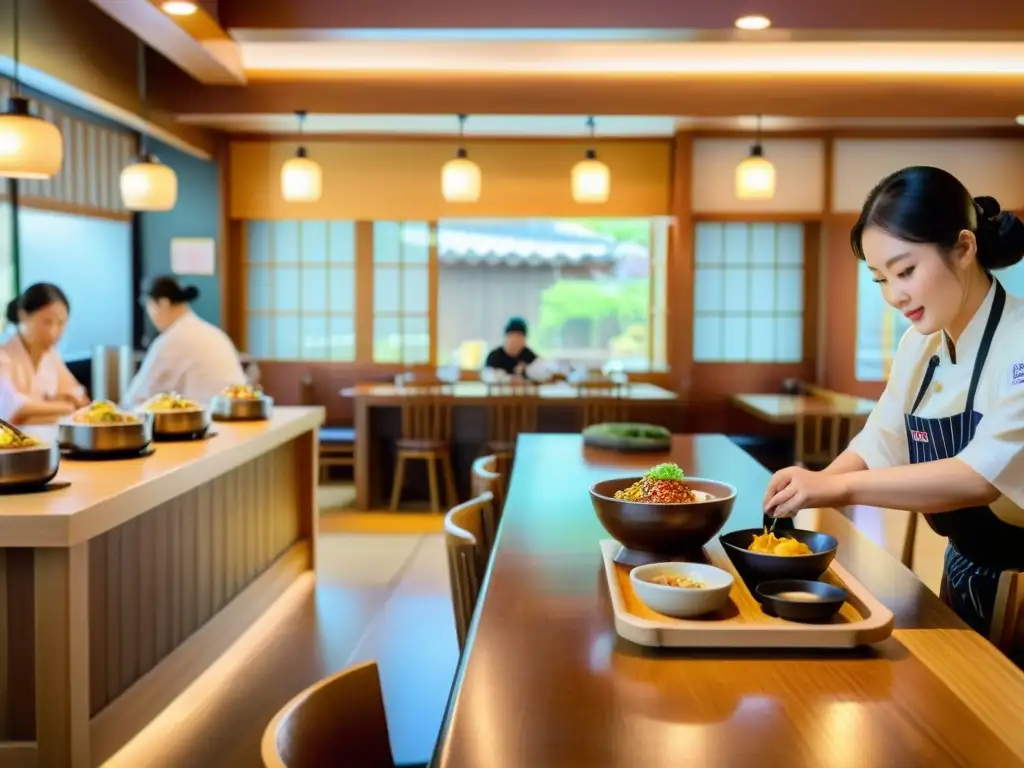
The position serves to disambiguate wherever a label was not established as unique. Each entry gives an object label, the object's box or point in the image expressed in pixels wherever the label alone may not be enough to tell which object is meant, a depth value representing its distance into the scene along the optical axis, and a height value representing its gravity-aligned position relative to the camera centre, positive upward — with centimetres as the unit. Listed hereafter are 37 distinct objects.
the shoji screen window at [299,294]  792 +27
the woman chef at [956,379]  155 -7
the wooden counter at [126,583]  235 -76
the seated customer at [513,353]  710 -16
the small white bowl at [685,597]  139 -37
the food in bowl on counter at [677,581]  148 -37
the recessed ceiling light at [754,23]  449 +140
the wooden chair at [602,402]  630 -44
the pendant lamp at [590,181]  602 +92
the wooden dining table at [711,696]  106 -44
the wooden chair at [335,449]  706 -85
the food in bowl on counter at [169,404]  360 -28
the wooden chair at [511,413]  636 -53
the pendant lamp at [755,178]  585 +92
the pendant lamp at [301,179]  589 +88
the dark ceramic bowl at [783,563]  154 -36
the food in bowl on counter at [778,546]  159 -34
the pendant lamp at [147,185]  450 +64
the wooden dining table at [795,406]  598 -46
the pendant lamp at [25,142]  330 +61
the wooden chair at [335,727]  104 -46
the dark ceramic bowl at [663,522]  165 -32
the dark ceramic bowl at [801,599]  138 -38
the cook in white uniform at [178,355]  452 -13
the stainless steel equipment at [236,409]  423 -35
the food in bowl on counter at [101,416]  313 -28
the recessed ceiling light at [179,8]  409 +133
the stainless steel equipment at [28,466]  246 -35
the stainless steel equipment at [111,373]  638 -30
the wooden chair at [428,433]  639 -67
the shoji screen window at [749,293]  767 +31
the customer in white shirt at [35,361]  421 -16
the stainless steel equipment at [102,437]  307 -35
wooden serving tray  135 -40
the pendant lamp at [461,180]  590 +89
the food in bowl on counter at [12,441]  250 -29
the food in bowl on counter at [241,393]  427 -28
